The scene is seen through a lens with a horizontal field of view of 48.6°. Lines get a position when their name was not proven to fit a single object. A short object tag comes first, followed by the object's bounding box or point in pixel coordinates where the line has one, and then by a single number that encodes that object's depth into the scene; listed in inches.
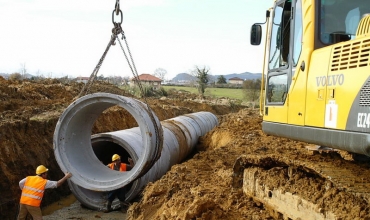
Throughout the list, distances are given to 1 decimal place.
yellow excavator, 139.4
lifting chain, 277.7
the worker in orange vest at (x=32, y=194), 281.9
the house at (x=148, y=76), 2840.1
